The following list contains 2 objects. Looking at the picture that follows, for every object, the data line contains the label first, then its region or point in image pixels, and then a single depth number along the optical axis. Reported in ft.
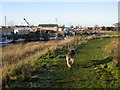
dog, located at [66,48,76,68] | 31.39
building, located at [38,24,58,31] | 283.38
